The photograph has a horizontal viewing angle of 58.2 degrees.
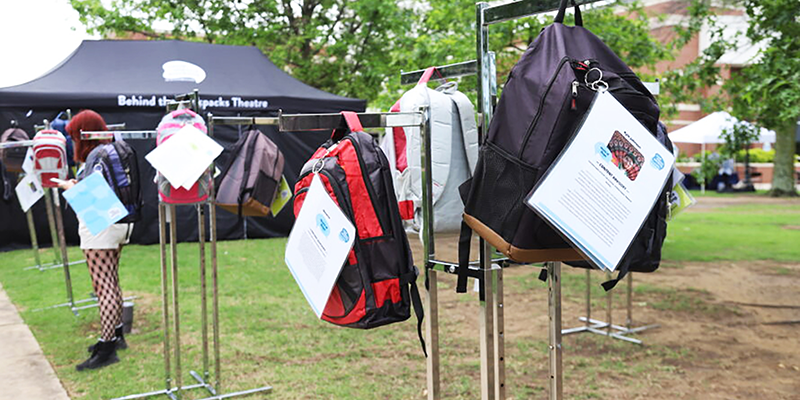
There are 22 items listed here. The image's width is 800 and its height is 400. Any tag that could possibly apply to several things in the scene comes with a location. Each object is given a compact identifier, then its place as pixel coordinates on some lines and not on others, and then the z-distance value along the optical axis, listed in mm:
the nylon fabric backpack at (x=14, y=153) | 9773
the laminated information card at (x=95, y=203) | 4453
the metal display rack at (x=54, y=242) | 6996
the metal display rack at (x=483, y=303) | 2373
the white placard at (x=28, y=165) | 8018
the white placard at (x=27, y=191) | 8006
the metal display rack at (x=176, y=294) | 4430
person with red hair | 5125
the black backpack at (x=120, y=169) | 4902
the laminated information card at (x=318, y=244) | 2299
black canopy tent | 10930
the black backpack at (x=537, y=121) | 1938
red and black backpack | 2393
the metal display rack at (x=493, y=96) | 2166
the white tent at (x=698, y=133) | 18314
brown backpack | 5082
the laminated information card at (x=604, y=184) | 1846
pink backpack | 4395
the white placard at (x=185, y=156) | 4016
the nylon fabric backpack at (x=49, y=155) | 6391
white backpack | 3211
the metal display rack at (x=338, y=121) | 2391
